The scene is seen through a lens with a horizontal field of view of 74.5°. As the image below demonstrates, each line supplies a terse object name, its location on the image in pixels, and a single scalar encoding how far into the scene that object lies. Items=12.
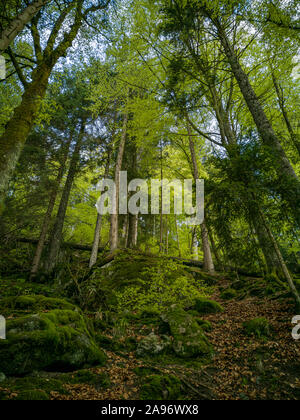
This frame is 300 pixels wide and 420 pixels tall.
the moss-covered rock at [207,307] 6.48
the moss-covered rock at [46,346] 2.66
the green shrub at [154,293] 5.87
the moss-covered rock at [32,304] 3.93
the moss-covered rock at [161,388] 2.84
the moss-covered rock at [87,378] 2.89
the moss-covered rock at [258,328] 4.32
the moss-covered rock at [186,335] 4.09
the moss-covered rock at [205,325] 5.18
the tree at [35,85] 3.83
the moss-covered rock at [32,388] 2.21
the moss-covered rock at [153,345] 4.13
